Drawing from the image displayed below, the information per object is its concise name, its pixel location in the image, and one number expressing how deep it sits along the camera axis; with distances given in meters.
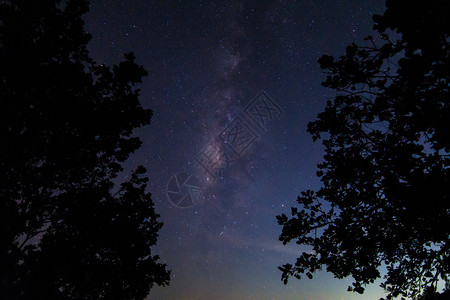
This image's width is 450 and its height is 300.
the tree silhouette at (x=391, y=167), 3.32
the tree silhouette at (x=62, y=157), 6.80
